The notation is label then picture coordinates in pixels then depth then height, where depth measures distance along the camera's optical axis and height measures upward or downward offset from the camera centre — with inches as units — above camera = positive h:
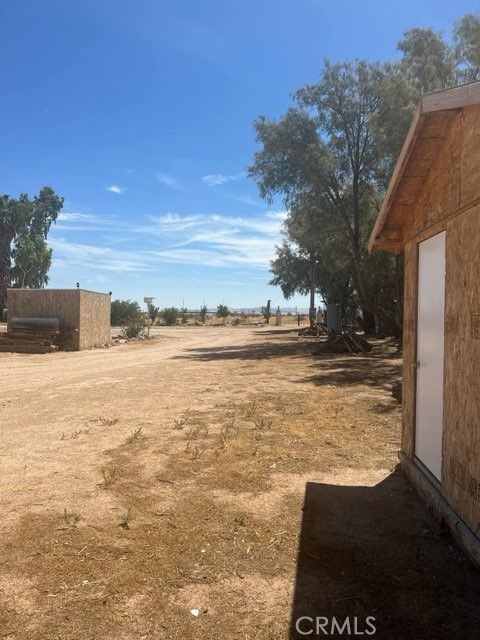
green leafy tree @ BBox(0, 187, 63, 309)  2381.9 +438.9
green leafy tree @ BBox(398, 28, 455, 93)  768.3 +425.1
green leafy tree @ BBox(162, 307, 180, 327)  2224.4 +1.2
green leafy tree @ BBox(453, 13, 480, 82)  733.2 +434.5
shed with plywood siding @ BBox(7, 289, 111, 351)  922.7 +11.4
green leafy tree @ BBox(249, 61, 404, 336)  832.9 +290.8
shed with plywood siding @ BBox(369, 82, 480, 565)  147.2 +7.7
